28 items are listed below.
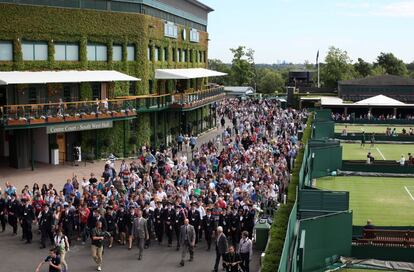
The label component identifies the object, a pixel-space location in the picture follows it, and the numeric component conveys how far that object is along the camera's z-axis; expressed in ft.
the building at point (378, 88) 312.50
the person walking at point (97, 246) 62.62
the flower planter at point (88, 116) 125.29
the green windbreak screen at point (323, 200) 74.38
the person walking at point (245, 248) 58.08
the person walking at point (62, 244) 58.39
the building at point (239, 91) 402.13
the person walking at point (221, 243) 60.51
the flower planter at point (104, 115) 129.51
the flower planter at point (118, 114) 133.39
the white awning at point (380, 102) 244.14
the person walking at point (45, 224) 70.54
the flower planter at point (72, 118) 121.60
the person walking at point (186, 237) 64.75
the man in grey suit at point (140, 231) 66.64
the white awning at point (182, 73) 162.61
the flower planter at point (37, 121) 114.02
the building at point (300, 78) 403.75
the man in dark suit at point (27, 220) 73.00
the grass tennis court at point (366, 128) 228.84
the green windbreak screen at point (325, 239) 62.49
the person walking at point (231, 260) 56.49
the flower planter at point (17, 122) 110.63
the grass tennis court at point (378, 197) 95.55
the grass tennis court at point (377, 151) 164.45
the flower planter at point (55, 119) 117.80
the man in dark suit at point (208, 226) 69.77
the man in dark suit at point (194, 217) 70.33
